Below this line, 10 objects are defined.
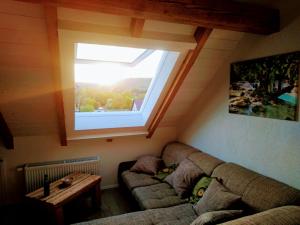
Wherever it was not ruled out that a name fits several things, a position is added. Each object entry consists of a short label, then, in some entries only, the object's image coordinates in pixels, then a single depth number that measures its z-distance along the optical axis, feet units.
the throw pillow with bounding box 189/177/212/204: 7.65
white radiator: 9.52
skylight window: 8.42
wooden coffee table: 7.42
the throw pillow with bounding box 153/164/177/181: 9.91
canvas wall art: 6.00
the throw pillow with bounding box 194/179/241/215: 6.12
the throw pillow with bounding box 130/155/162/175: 10.47
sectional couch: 4.86
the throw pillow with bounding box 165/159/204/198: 8.29
